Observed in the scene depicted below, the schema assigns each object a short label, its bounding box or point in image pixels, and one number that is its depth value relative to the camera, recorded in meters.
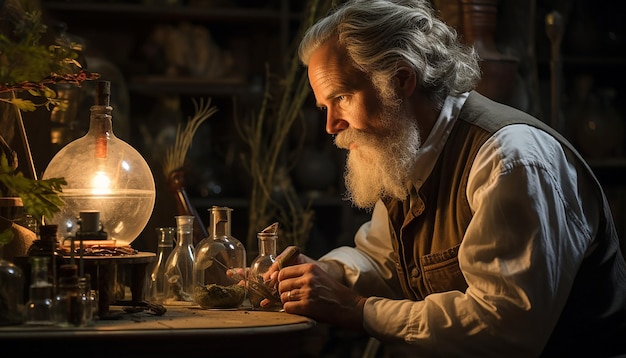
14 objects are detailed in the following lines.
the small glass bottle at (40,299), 1.83
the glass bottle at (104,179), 2.11
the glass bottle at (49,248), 1.92
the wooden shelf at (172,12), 4.72
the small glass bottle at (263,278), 2.24
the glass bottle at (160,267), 2.35
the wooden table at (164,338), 1.75
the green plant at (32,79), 1.83
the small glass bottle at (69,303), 1.82
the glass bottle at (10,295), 1.82
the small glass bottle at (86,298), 1.84
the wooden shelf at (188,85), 4.77
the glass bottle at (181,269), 2.32
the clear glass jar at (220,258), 2.27
